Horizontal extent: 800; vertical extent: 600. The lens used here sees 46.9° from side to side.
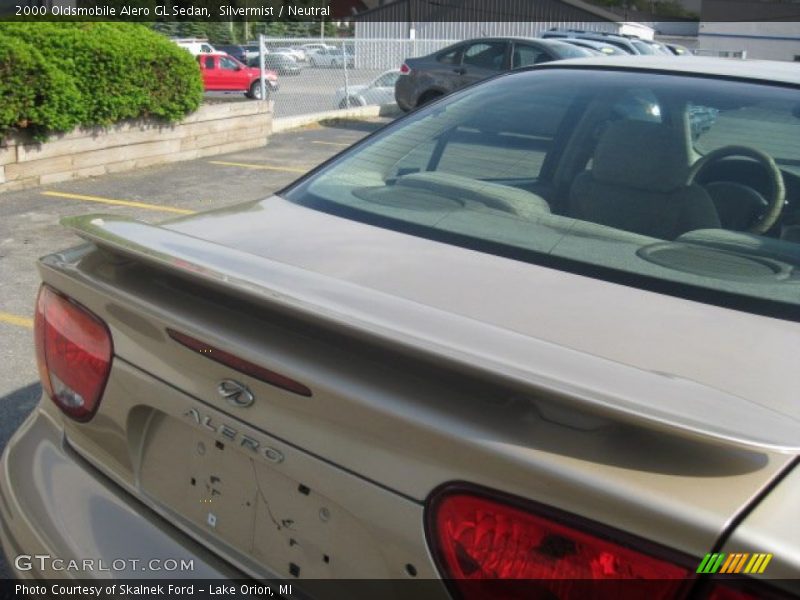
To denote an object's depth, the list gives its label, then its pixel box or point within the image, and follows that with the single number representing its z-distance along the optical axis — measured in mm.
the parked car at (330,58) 16734
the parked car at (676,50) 22156
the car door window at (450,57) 15945
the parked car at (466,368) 1360
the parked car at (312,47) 16256
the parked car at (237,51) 34438
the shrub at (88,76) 8633
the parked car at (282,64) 16297
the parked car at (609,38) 18891
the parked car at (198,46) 30250
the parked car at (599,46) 16766
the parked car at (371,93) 18094
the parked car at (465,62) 15164
